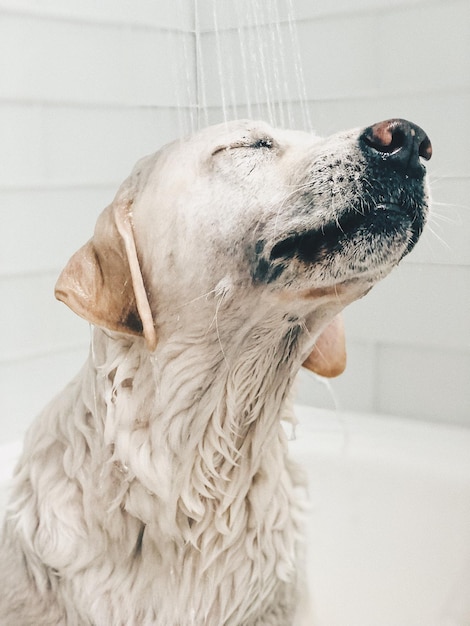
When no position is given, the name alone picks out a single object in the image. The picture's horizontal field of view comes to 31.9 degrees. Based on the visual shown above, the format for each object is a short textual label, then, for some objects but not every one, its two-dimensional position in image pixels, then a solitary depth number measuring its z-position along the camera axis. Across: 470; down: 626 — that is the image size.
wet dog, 0.88
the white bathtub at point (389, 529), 1.44
